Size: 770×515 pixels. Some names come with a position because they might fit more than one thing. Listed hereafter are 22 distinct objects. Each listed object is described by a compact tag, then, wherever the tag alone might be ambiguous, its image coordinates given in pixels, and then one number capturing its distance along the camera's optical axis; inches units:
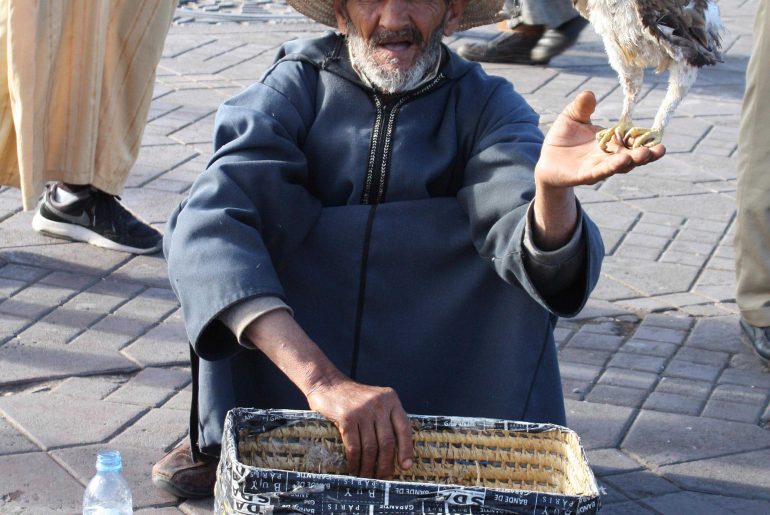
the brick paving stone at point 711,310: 156.6
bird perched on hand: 64.6
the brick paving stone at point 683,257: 172.9
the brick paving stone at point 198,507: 108.1
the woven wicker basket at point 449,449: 91.6
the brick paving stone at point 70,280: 154.3
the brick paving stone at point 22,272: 155.3
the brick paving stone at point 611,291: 160.4
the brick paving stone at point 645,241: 178.1
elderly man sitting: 98.1
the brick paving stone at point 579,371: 137.3
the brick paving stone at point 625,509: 110.1
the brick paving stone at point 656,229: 182.4
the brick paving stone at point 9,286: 150.3
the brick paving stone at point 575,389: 132.5
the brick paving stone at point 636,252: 173.9
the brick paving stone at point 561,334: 147.2
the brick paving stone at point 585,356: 141.6
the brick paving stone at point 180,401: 126.2
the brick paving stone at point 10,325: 139.6
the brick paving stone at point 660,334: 148.8
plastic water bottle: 95.1
